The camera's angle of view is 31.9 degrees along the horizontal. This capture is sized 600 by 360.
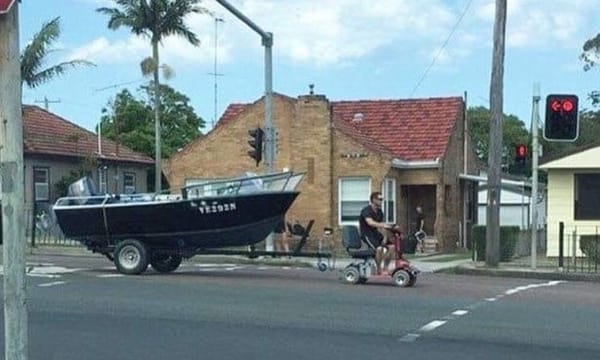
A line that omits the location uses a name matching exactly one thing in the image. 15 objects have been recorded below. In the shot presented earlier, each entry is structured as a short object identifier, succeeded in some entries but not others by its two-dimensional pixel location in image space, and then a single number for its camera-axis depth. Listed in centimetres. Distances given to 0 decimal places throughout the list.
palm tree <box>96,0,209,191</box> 4334
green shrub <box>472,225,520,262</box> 2705
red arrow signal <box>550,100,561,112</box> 2308
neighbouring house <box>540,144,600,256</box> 2997
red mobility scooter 1853
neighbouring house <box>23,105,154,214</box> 4105
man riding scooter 1875
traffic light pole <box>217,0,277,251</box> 2542
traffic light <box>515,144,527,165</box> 2466
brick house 3384
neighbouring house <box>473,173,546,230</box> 4503
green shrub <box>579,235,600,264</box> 2443
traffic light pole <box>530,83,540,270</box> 2328
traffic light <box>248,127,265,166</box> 2523
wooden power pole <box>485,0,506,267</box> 2450
